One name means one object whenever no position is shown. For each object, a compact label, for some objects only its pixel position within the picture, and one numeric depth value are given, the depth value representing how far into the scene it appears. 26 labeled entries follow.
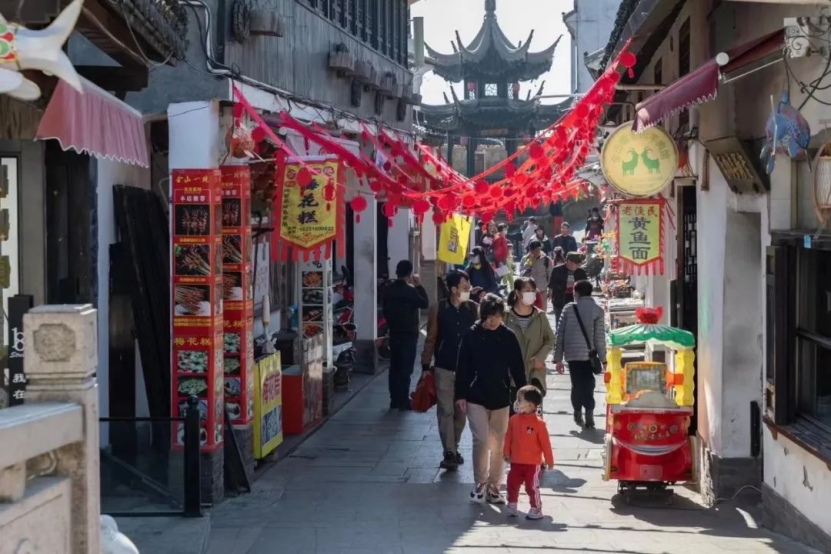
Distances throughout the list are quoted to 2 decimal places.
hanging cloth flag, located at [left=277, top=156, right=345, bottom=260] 13.60
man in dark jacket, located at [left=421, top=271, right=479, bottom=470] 13.48
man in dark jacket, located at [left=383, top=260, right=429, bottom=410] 17.05
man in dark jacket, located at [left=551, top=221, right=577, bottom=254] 28.84
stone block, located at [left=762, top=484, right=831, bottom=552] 9.45
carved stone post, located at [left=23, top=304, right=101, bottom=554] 5.82
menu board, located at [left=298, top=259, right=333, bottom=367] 16.83
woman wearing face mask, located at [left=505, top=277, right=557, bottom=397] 13.29
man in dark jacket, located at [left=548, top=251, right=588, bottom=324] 23.50
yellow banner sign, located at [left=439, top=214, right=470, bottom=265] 20.23
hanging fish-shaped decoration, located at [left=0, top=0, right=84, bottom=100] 7.15
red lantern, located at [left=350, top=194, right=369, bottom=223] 14.00
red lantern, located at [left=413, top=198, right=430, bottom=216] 13.52
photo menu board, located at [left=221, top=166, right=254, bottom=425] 12.10
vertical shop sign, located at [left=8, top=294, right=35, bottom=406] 9.84
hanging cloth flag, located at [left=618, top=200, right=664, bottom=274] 15.95
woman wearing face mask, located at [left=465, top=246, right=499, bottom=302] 21.39
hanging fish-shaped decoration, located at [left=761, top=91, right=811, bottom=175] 8.84
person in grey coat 15.48
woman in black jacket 11.66
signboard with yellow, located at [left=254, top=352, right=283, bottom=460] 13.17
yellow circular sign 12.77
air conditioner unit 8.69
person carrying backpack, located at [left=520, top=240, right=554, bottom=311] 24.55
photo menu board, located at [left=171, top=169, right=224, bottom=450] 11.52
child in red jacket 11.23
